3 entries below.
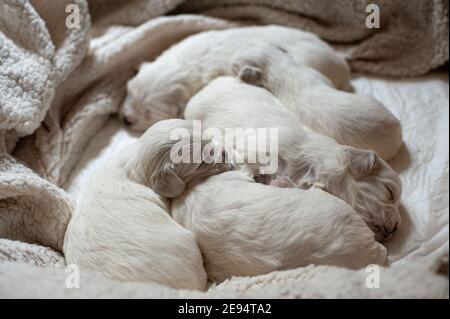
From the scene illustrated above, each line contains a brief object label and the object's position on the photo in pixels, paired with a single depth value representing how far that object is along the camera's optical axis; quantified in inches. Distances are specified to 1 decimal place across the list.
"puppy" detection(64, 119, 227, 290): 19.2
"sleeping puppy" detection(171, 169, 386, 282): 19.0
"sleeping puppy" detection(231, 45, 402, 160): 24.2
